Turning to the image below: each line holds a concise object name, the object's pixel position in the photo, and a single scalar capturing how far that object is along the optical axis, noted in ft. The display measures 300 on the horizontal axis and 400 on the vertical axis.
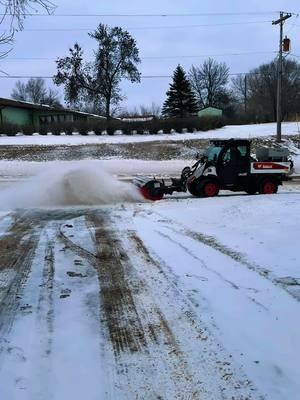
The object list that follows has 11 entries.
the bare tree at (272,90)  283.18
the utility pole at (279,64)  129.49
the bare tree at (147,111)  355.83
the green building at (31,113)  208.03
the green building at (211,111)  274.16
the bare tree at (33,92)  372.38
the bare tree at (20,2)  23.78
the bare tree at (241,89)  363.76
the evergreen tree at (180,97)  258.16
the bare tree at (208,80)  355.36
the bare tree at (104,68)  200.75
